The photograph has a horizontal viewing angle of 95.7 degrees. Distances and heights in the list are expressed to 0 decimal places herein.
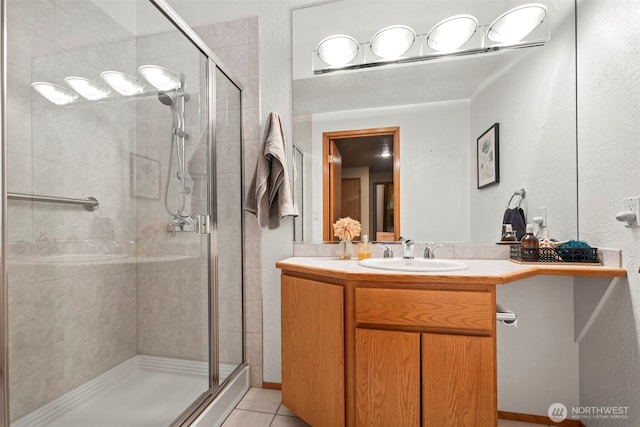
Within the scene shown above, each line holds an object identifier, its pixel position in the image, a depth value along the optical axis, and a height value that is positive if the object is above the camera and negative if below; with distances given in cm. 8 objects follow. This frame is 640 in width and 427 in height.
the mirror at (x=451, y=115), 147 +54
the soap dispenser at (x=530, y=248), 135 -17
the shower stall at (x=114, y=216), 98 -1
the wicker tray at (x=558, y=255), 129 -20
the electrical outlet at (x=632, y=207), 107 +2
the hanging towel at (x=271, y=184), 165 +17
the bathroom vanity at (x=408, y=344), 107 -51
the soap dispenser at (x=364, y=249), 159 -20
